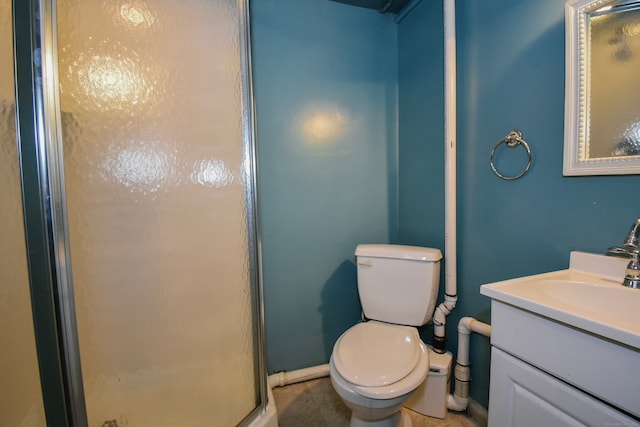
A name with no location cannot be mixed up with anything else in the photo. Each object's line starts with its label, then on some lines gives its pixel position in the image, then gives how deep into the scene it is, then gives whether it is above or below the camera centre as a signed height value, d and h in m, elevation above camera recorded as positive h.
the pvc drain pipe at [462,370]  1.27 -0.84
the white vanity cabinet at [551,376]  0.56 -0.43
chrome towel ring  1.07 +0.20
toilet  0.98 -0.64
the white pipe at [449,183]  1.29 +0.05
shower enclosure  0.67 -0.04
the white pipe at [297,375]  1.58 -1.04
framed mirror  0.80 +0.31
